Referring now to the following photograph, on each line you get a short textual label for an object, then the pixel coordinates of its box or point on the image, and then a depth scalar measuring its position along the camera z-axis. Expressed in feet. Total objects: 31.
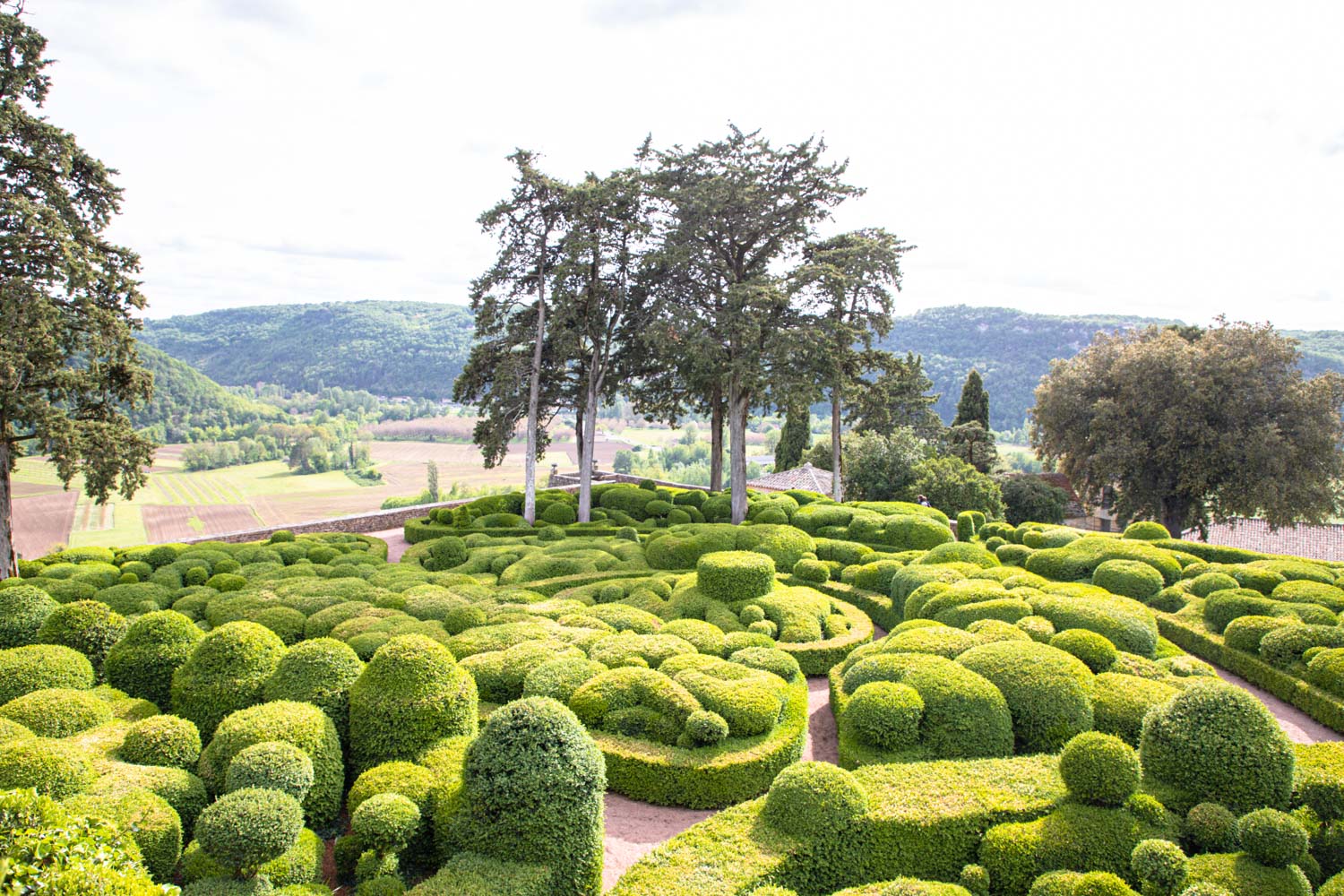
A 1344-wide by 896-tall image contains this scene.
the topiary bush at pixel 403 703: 26.09
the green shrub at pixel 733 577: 46.42
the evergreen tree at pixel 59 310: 50.39
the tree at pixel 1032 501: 106.52
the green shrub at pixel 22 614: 33.58
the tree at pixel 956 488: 89.92
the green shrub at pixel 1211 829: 23.38
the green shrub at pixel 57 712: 26.21
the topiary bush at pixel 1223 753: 24.57
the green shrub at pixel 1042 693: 30.94
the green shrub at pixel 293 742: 23.98
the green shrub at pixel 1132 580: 50.49
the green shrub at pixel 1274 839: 21.43
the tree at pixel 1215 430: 86.79
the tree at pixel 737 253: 79.82
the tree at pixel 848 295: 80.38
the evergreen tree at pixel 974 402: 149.69
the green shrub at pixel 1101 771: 24.17
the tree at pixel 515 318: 84.17
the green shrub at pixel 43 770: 20.57
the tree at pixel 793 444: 157.58
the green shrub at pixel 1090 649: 35.35
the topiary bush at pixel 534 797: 21.97
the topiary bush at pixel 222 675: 27.14
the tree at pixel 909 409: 128.77
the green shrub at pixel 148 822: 20.21
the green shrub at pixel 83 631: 32.22
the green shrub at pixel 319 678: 27.04
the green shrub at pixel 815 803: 23.95
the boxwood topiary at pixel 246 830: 19.57
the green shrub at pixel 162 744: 24.20
